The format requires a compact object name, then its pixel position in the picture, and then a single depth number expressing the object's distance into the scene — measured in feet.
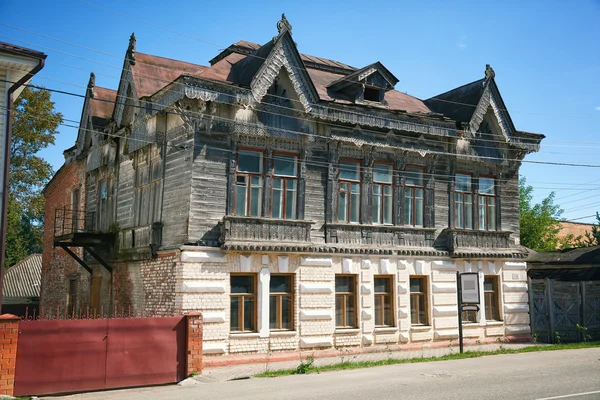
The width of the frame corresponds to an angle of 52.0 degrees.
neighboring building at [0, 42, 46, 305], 49.90
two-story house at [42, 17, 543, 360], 60.39
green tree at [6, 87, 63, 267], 119.24
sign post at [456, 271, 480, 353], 65.46
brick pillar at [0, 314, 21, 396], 41.01
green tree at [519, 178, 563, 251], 165.89
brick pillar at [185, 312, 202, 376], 49.43
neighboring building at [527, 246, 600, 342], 79.00
